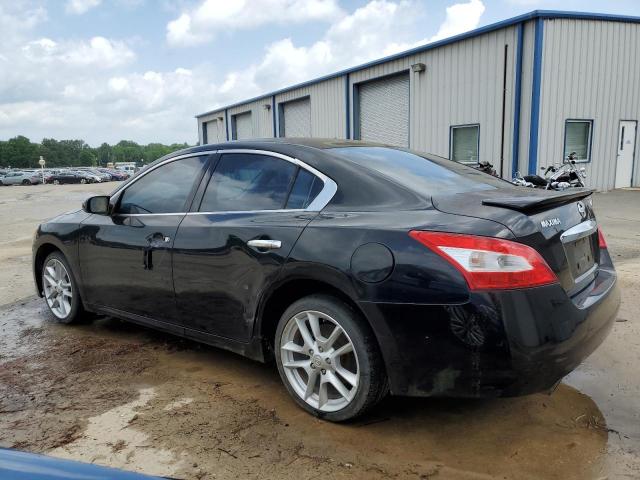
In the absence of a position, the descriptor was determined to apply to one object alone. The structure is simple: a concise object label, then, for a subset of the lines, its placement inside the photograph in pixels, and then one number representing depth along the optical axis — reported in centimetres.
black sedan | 232
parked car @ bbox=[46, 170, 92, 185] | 5209
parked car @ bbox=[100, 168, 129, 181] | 5946
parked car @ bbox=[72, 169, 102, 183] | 5250
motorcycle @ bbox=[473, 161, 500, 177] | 920
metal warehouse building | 1347
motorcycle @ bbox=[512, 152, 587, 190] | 1010
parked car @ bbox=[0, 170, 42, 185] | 4953
